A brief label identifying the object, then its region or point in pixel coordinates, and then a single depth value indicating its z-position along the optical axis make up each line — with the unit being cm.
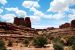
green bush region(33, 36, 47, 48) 2076
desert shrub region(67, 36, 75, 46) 2075
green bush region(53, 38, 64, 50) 1537
